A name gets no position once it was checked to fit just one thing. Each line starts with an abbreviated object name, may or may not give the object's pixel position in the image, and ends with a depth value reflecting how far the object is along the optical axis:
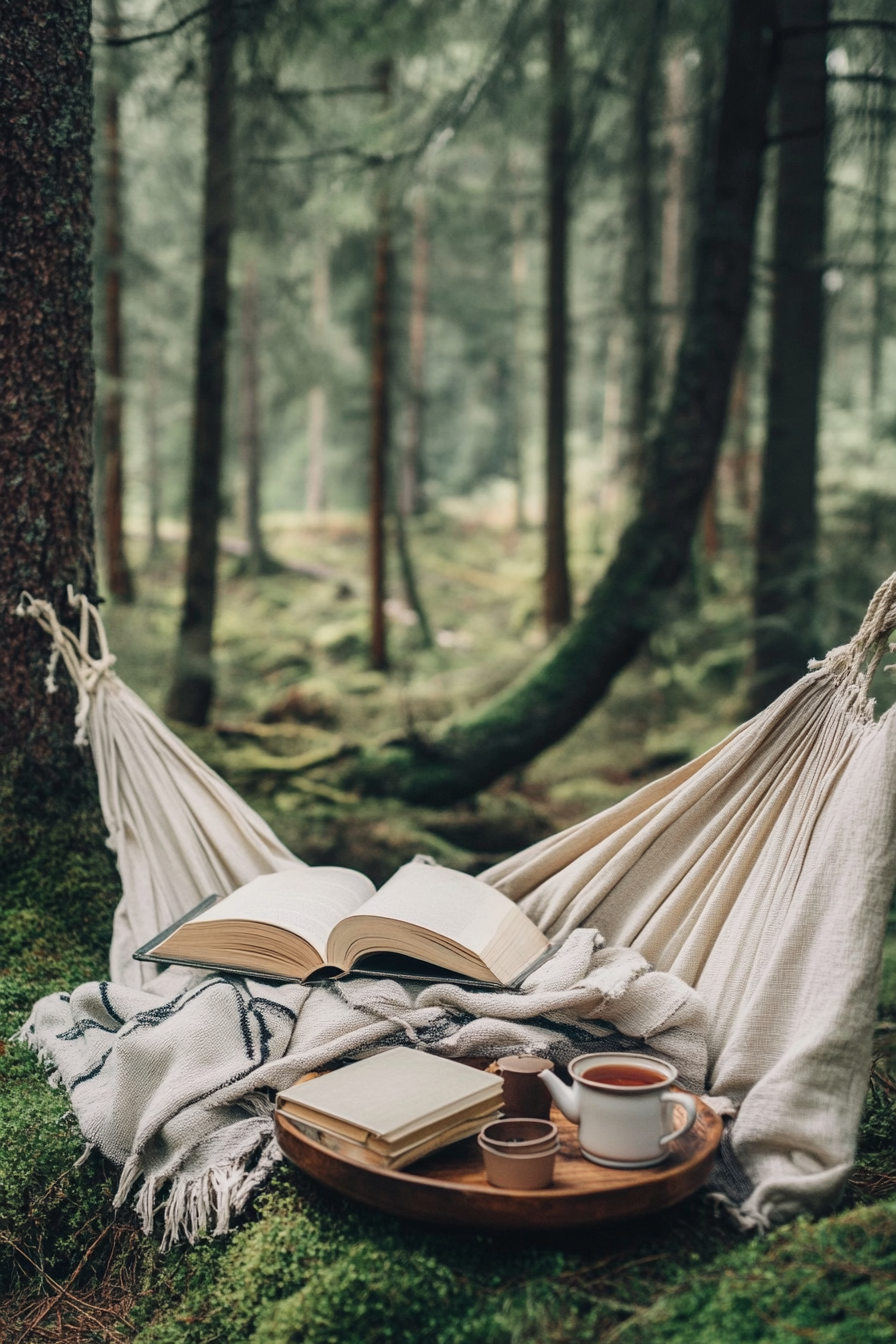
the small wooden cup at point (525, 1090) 1.76
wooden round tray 1.56
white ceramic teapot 1.61
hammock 1.75
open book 2.18
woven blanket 1.92
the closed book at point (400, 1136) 1.64
